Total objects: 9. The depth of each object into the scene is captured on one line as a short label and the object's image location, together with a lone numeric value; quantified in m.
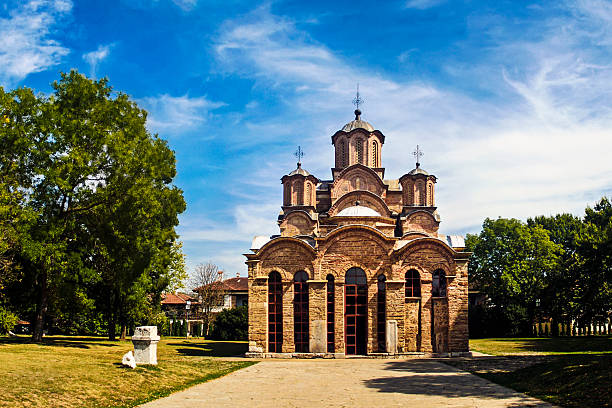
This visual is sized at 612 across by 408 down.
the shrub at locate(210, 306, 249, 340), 43.53
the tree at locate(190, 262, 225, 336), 51.66
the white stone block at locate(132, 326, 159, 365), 17.78
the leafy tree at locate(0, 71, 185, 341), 23.72
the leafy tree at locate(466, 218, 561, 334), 41.97
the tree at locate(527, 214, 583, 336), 40.09
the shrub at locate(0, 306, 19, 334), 24.45
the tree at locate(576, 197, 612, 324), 33.72
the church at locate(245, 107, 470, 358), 26.94
